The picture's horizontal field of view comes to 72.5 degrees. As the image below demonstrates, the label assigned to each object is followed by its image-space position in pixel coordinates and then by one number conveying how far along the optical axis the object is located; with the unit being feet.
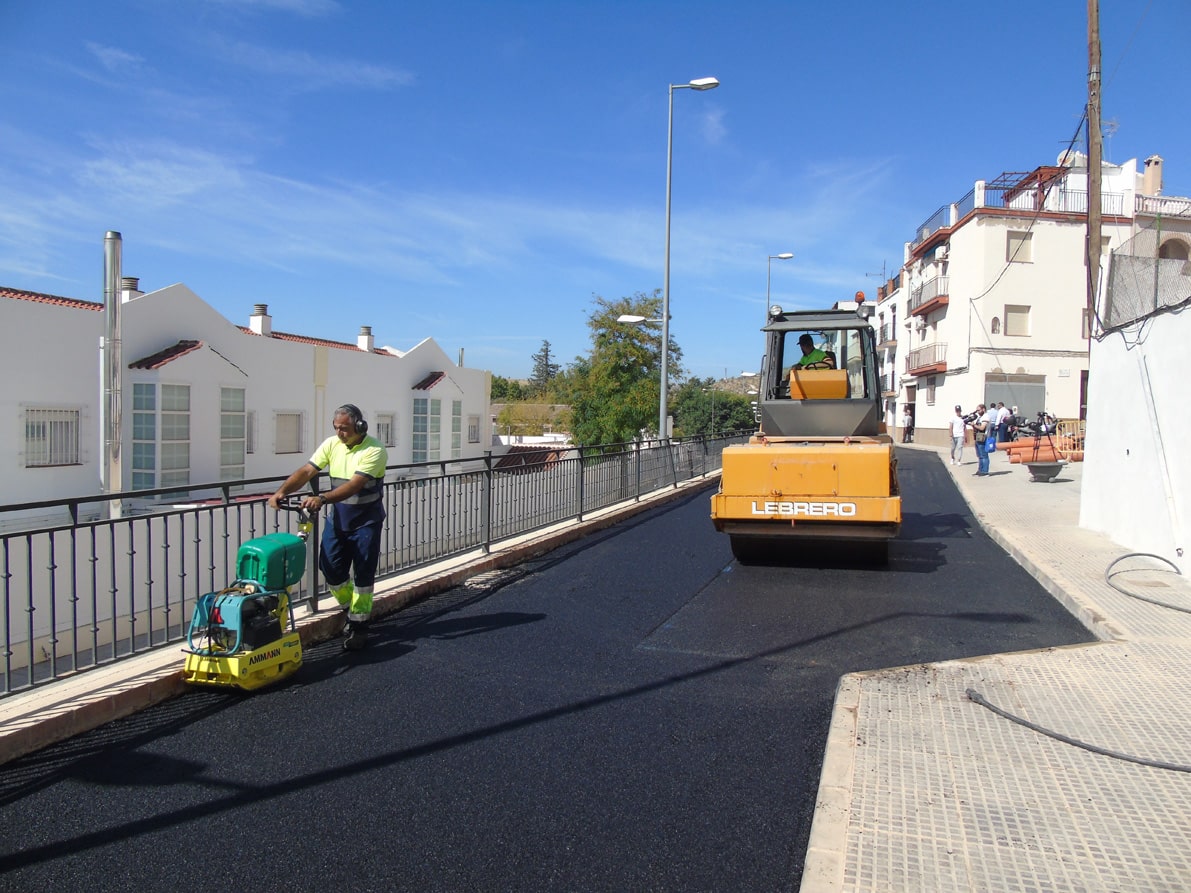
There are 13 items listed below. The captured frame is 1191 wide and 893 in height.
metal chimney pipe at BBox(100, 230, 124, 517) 48.06
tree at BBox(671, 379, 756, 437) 207.31
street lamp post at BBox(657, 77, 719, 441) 57.82
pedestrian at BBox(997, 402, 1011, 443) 93.16
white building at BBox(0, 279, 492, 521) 46.03
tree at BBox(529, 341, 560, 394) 438.40
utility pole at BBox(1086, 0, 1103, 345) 42.80
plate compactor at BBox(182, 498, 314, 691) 14.34
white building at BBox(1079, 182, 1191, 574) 24.89
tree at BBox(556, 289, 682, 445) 100.37
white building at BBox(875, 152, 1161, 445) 114.52
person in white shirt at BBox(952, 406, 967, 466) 78.18
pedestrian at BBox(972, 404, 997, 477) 63.67
